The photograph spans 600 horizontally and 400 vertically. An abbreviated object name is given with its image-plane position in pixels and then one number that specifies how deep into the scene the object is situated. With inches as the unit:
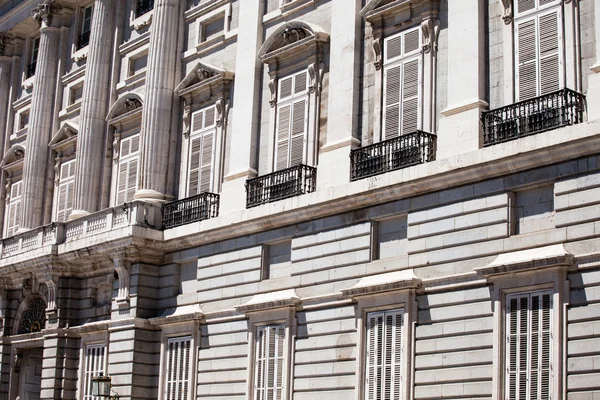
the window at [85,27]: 1517.7
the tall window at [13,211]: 1576.0
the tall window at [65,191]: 1449.3
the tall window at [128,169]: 1333.7
